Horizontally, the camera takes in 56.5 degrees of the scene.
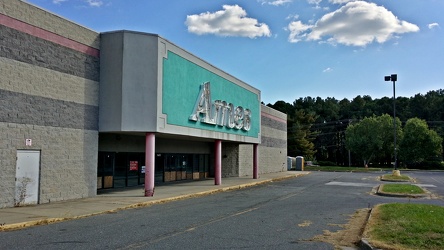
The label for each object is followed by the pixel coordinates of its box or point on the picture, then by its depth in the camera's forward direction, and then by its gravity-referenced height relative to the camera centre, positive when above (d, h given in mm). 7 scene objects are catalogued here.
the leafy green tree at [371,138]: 81312 +3974
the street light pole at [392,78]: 40416 +7923
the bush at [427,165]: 78262 -1273
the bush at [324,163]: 83375 -1092
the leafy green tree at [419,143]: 77250 +2875
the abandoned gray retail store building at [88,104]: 15184 +2354
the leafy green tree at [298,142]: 81062 +3037
